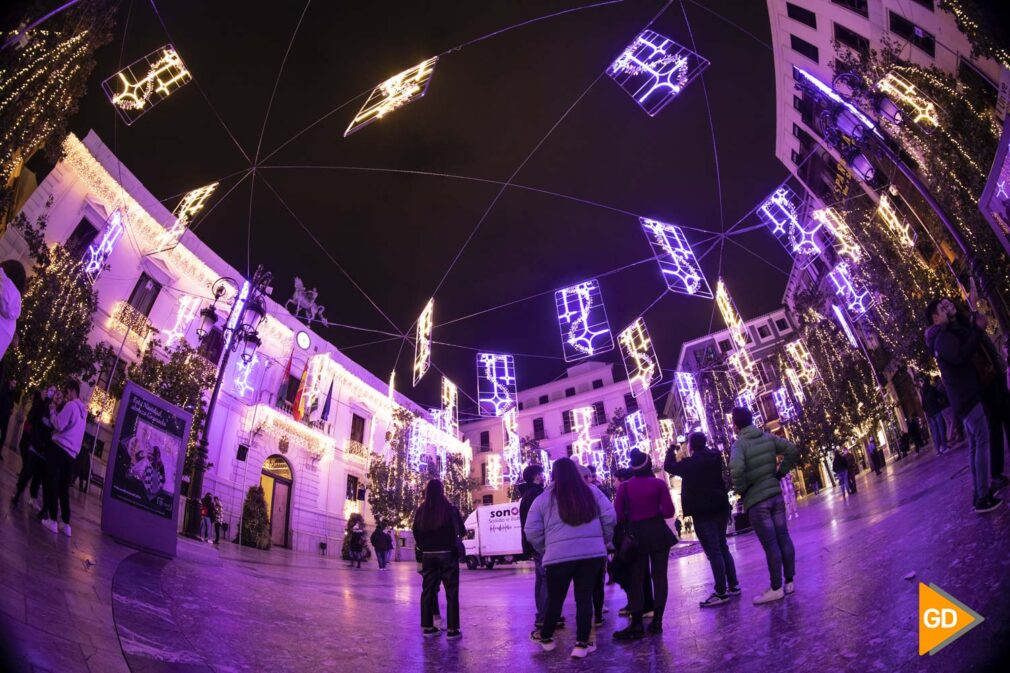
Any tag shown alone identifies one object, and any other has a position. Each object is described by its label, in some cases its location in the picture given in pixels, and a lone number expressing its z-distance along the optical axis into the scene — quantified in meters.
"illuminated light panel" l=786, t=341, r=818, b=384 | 28.20
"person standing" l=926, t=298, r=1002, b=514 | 4.70
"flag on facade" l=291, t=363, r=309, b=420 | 25.27
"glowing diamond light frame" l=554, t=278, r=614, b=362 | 13.41
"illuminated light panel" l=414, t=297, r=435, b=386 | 15.55
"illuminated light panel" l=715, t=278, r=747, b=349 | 18.36
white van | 20.55
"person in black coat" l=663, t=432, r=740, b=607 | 5.01
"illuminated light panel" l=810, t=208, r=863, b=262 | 15.04
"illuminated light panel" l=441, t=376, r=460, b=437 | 21.57
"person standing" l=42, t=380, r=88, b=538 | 6.58
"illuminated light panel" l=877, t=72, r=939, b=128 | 11.73
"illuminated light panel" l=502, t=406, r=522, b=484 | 29.53
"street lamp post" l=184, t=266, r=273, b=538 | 12.30
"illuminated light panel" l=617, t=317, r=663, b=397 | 17.69
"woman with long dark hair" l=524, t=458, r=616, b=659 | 3.98
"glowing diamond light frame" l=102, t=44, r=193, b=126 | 10.04
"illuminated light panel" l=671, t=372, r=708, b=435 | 29.72
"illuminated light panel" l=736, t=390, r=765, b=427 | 36.17
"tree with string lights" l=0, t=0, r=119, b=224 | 5.27
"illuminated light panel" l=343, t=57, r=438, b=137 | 11.52
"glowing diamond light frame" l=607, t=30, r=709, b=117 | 10.90
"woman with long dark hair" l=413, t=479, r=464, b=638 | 5.08
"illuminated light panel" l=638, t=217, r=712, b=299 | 12.92
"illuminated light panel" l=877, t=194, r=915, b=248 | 15.61
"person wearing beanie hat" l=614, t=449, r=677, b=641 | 4.39
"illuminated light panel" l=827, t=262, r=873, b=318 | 16.27
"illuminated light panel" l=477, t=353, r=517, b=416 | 15.28
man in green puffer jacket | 4.48
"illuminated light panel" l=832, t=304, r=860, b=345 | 24.06
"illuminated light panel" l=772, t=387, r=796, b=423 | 34.12
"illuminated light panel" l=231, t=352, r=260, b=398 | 22.16
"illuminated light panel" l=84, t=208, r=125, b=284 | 13.70
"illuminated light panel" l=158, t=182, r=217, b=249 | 13.48
